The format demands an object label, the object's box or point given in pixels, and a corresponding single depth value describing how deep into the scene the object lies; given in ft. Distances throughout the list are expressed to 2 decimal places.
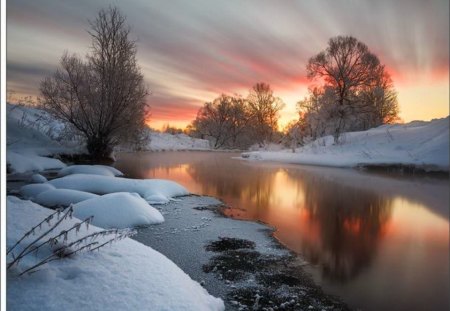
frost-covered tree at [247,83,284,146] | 125.59
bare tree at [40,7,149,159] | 46.21
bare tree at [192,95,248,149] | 158.30
